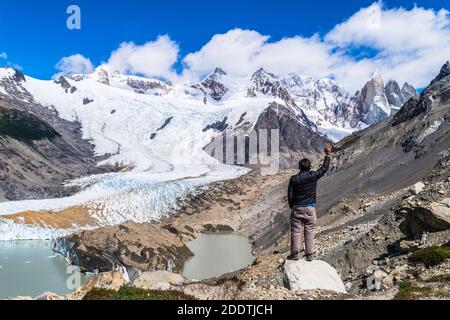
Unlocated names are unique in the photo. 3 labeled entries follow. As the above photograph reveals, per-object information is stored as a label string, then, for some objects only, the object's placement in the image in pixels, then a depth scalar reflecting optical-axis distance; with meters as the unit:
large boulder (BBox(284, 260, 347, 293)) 13.45
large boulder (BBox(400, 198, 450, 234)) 18.56
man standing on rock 13.28
